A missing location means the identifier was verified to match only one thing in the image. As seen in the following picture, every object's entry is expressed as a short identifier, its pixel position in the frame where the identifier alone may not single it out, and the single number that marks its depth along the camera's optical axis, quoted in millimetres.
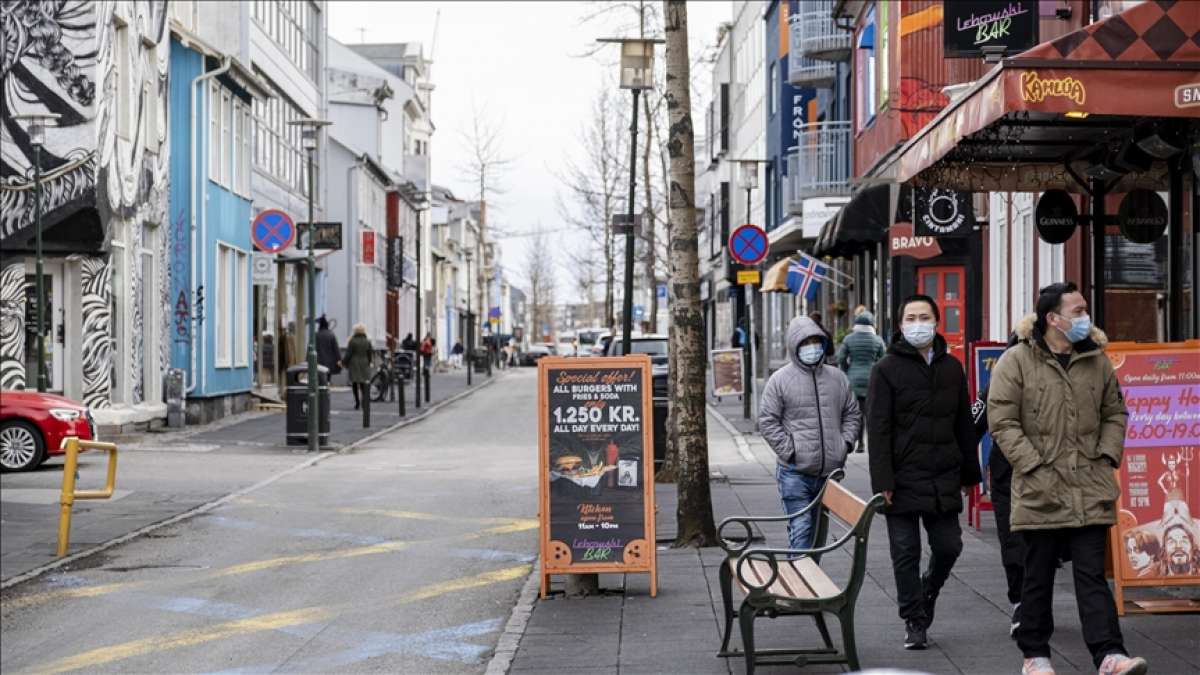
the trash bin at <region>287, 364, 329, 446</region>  26797
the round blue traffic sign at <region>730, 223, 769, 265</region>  26875
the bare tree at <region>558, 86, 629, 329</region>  54688
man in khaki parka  7961
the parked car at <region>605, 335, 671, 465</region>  20016
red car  21172
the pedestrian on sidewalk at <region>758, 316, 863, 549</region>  10555
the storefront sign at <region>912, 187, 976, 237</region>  21453
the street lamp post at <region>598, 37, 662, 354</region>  24484
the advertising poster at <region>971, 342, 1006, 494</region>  14156
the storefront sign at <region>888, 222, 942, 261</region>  23938
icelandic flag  29969
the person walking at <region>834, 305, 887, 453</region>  23672
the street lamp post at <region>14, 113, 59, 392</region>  23703
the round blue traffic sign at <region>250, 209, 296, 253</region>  28141
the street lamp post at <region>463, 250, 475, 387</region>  57881
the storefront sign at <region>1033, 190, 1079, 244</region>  15172
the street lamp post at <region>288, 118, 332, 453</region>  26266
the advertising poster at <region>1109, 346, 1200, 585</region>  9875
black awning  31297
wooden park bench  8188
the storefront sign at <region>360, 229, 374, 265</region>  58509
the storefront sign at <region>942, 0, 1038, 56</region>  17656
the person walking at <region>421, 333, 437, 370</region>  54575
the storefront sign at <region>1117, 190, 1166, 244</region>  14185
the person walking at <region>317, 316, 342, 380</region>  40875
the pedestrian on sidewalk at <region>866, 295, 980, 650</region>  9102
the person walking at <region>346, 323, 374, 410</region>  38219
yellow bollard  14234
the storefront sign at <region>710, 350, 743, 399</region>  35938
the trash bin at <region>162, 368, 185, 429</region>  30469
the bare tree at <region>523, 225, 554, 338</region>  120750
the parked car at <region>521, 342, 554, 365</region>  105375
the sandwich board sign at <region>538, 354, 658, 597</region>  11172
